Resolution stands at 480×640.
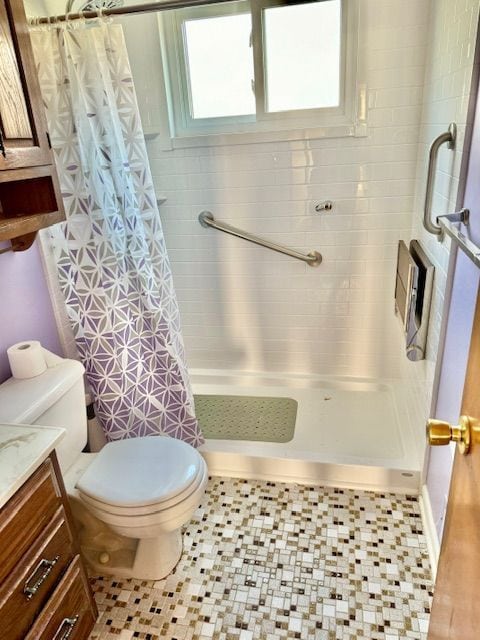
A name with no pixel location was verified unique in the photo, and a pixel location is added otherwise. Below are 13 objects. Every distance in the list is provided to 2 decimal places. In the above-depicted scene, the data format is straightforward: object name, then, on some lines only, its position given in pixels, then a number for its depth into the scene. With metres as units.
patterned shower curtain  1.56
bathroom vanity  1.01
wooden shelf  1.40
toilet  1.41
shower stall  1.94
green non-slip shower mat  2.16
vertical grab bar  1.42
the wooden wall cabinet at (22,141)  1.20
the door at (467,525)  0.70
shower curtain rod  1.51
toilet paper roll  1.48
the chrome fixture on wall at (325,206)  2.23
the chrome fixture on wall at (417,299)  1.67
